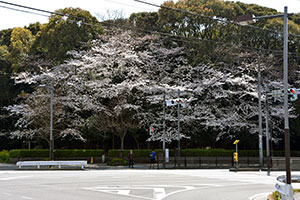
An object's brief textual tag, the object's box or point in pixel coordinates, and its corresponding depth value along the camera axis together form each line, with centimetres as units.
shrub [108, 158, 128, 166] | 4125
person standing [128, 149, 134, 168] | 3812
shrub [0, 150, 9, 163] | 4703
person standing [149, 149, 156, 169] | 3837
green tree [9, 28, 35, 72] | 5521
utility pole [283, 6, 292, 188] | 1461
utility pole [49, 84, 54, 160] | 4003
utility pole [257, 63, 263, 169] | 3922
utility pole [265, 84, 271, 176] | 2994
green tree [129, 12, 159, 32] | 5266
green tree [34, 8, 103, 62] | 4997
